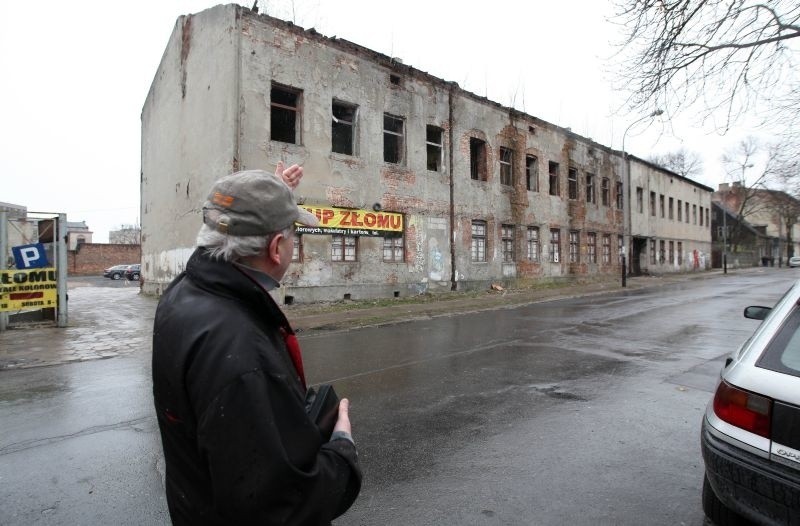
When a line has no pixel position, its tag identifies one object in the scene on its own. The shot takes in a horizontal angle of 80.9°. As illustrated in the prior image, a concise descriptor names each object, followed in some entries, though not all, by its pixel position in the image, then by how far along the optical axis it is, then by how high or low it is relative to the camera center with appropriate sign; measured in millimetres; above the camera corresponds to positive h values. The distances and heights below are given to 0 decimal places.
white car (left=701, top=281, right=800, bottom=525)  2164 -839
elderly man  1153 -318
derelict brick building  14508 +4085
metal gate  10492 -167
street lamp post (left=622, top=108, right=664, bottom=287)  31181 +5473
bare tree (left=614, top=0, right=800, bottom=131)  8273 +4133
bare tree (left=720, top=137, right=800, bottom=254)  45219 +6983
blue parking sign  10734 +241
